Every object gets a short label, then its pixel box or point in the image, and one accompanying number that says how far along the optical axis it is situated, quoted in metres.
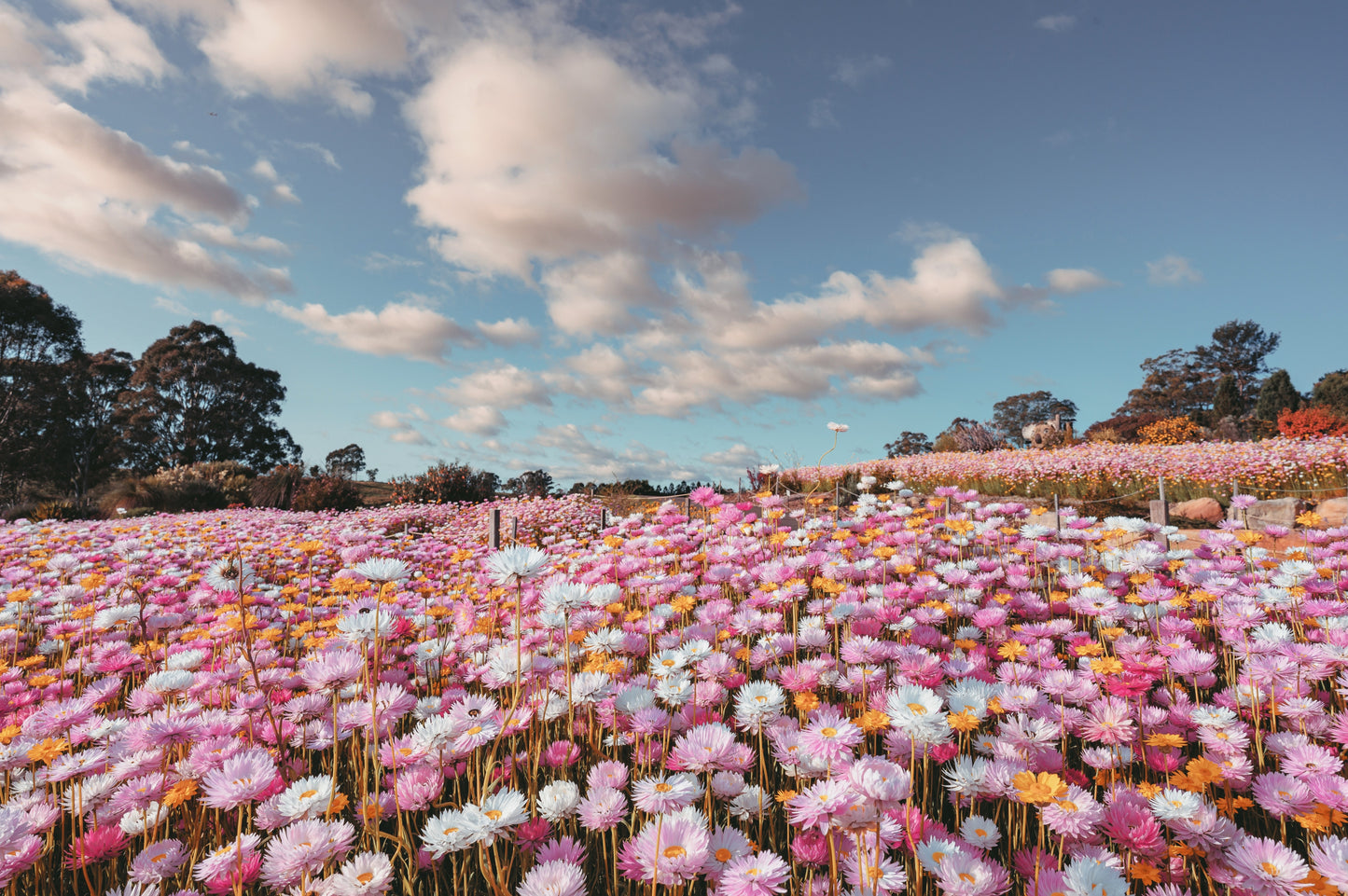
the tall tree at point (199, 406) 30.33
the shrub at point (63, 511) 14.22
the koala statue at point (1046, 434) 22.53
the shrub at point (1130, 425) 30.45
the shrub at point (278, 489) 16.89
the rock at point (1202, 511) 9.64
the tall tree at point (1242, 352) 46.53
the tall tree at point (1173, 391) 44.97
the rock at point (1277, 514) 8.59
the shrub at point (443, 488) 16.89
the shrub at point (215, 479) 17.94
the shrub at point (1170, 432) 23.95
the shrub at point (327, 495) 16.33
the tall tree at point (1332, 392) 34.95
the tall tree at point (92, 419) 26.22
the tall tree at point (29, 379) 23.70
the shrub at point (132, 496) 16.19
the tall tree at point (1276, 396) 33.75
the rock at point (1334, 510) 7.33
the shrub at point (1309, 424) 20.69
